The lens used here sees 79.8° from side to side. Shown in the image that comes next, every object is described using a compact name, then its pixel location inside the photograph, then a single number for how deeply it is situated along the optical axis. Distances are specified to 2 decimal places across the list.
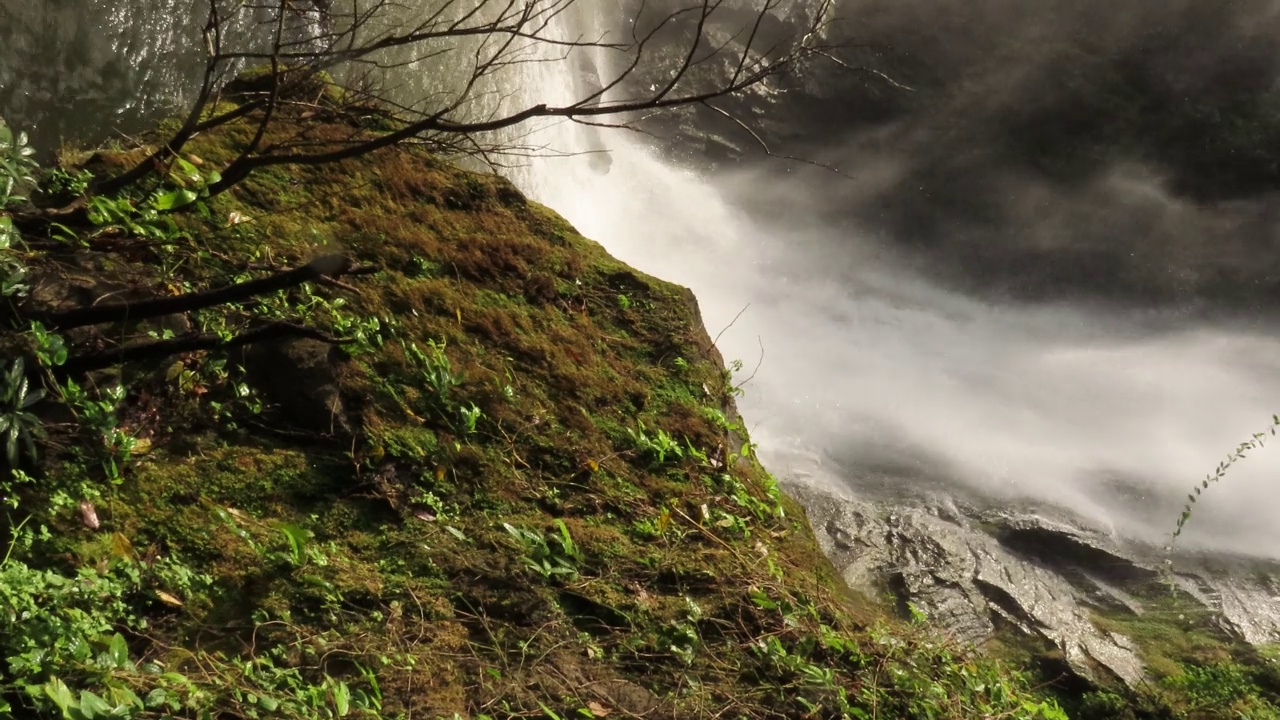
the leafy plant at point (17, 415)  1.95
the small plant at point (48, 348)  2.07
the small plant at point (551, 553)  2.54
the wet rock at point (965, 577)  5.34
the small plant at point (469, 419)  2.92
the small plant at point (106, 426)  2.14
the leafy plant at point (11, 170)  2.38
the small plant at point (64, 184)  2.74
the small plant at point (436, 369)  2.97
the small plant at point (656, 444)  3.32
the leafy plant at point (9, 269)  2.16
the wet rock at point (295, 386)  2.62
